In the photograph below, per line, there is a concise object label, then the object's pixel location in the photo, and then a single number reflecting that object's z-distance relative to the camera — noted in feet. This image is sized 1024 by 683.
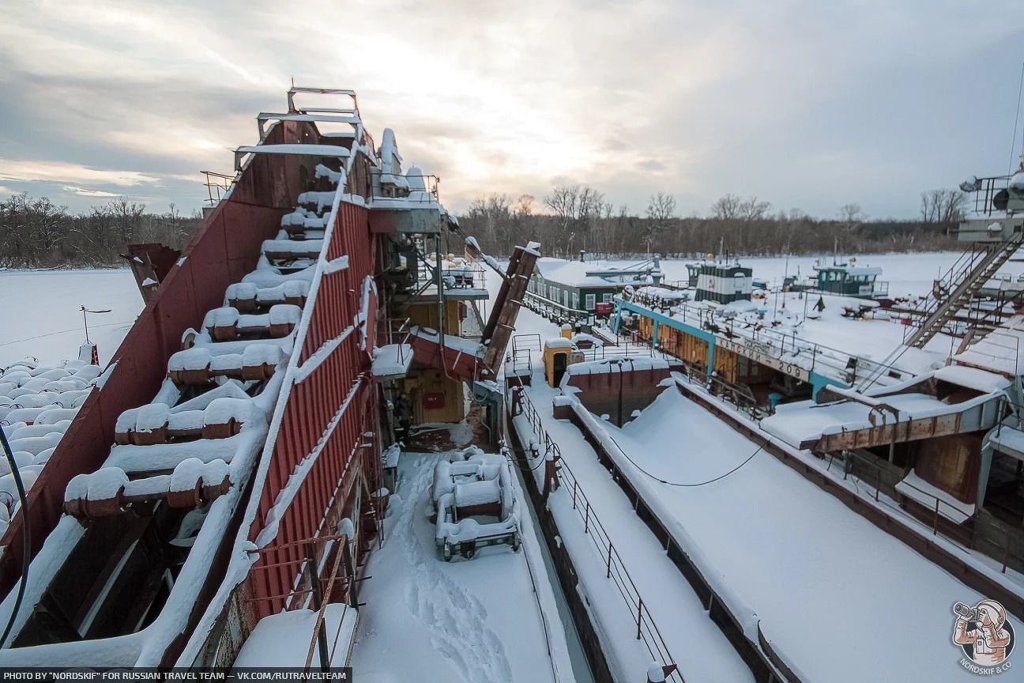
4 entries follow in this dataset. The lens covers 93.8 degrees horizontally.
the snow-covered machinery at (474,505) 25.88
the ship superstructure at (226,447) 11.44
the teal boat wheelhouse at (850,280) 115.03
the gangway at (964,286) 38.27
